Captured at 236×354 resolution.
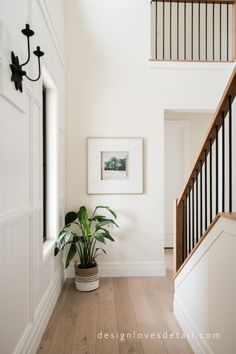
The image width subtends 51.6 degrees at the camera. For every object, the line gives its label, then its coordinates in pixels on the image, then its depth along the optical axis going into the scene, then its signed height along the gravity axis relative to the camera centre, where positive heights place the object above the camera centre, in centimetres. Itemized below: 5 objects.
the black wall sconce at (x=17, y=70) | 142 +62
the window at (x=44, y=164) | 270 +11
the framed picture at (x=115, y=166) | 334 +11
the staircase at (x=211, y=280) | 139 -73
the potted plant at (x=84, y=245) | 278 -85
